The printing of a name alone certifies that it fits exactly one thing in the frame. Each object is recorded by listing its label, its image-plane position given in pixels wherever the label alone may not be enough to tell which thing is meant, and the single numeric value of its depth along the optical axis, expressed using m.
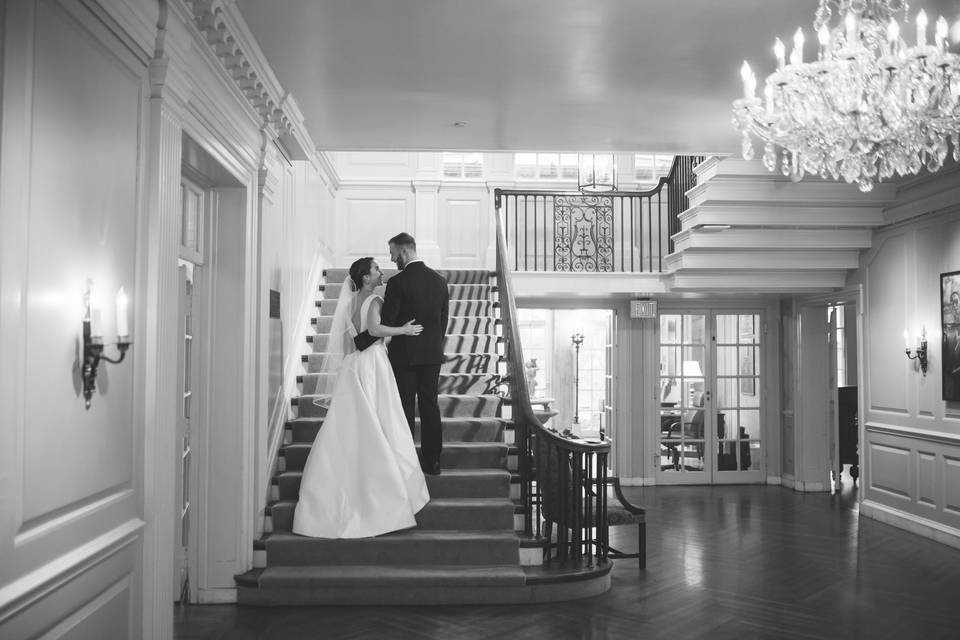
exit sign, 9.67
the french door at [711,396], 9.95
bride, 4.93
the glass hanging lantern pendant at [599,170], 10.16
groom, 5.27
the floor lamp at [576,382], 11.38
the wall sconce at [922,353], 6.91
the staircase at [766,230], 6.85
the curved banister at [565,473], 4.95
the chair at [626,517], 5.41
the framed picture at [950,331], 6.51
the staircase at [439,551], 4.67
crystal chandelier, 3.65
